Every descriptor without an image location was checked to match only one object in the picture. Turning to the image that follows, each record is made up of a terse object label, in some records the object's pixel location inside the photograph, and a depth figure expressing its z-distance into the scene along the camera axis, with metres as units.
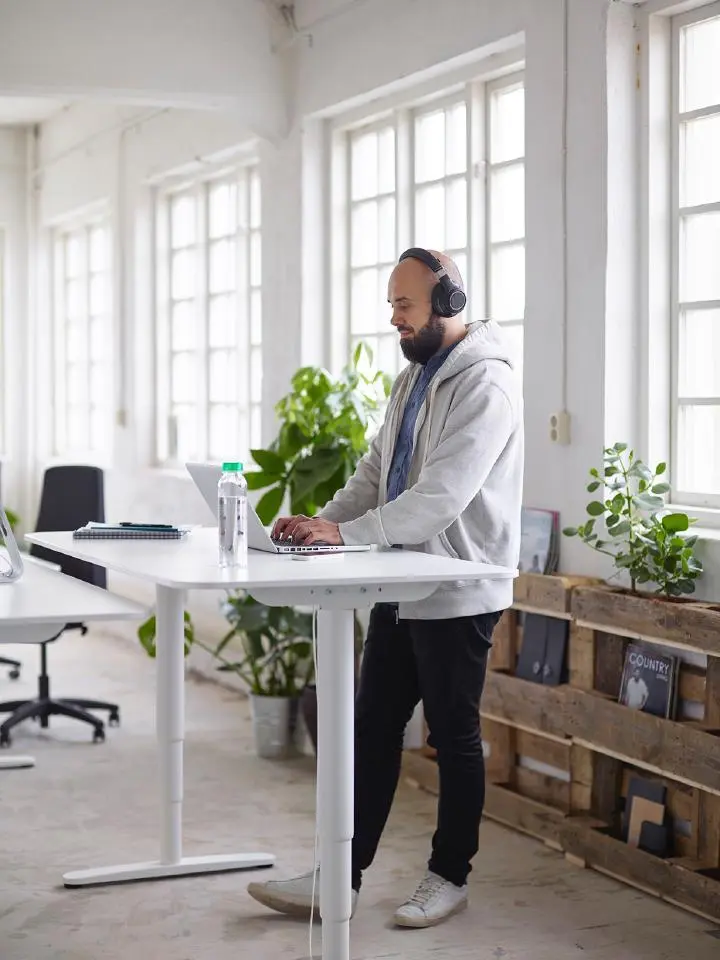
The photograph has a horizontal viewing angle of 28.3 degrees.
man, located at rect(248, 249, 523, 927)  3.19
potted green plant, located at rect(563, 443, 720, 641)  3.76
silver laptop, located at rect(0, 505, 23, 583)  3.35
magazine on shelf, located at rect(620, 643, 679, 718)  3.76
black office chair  5.55
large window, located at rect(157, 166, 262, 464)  6.81
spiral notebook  3.50
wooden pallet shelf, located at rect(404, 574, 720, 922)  3.61
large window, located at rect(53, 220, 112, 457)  8.85
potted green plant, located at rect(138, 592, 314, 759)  5.16
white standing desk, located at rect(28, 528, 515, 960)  2.75
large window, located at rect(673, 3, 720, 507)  3.97
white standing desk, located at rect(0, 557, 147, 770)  2.80
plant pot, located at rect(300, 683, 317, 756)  5.00
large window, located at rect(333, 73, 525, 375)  4.85
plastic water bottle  3.09
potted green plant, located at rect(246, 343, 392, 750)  4.91
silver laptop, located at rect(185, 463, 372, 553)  3.16
